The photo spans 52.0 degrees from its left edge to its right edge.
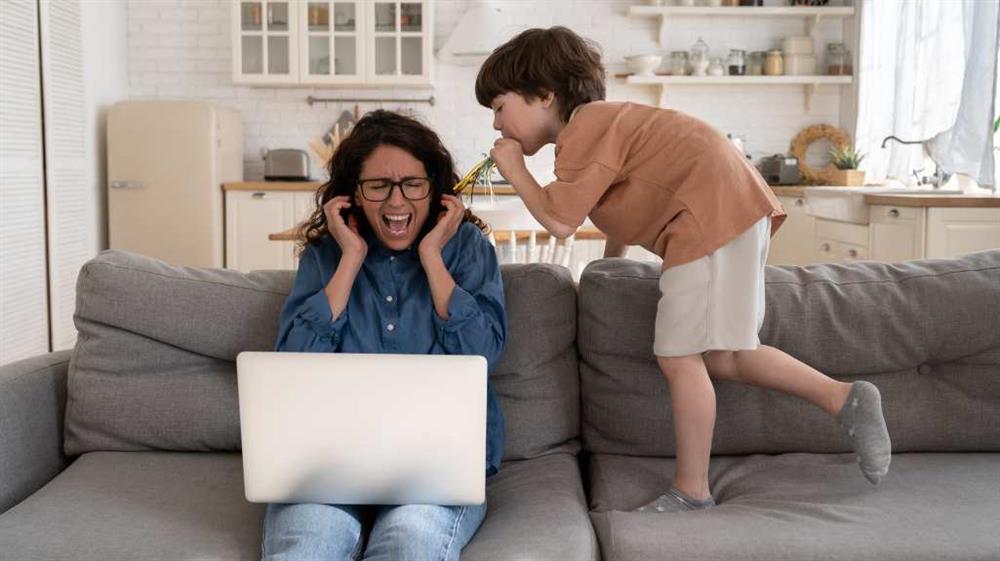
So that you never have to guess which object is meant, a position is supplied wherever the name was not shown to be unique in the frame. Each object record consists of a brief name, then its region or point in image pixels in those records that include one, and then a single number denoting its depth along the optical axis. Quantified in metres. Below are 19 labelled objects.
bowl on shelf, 6.46
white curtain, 4.28
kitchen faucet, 4.86
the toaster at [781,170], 6.35
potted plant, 5.88
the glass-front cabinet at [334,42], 6.36
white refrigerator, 5.95
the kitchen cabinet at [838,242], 4.49
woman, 1.89
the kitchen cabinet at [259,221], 6.15
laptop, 1.49
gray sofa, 1.90
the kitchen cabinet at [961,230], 3.77
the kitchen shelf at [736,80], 6.41
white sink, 4.48
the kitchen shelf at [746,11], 6.40
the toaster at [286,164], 6.32
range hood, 6.30
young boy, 1.92
